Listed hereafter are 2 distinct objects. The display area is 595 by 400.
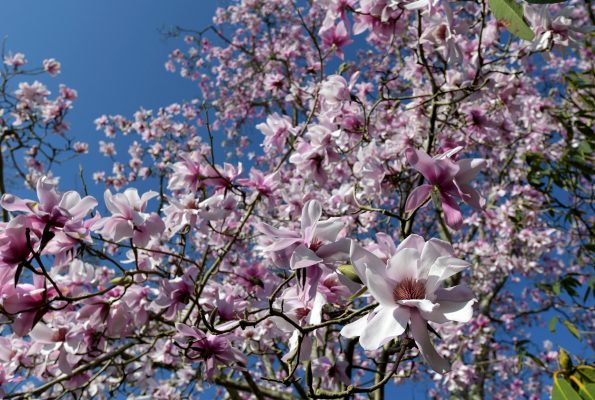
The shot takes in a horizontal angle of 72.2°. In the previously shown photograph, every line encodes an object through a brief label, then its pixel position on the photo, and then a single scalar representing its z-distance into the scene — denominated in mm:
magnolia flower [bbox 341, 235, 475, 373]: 612
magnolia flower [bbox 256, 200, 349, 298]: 789
